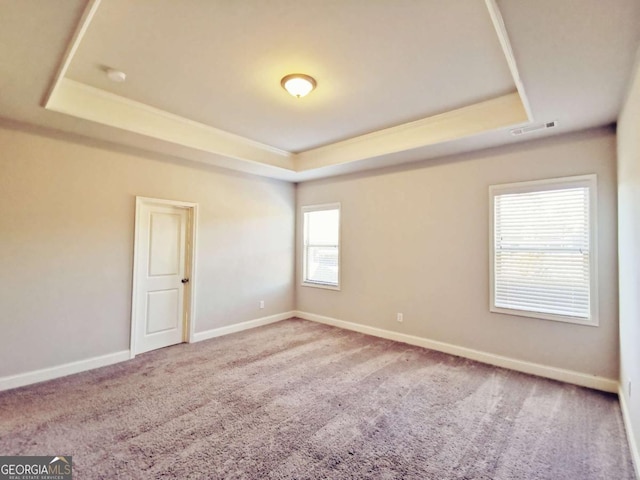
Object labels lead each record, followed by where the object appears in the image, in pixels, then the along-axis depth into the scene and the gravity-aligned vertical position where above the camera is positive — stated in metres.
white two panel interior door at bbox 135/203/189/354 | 4.11 -0.43
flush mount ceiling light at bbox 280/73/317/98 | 2.80 +1.53
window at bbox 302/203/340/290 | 5.57 +0.04
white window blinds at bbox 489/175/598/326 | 3.25 +0.03
